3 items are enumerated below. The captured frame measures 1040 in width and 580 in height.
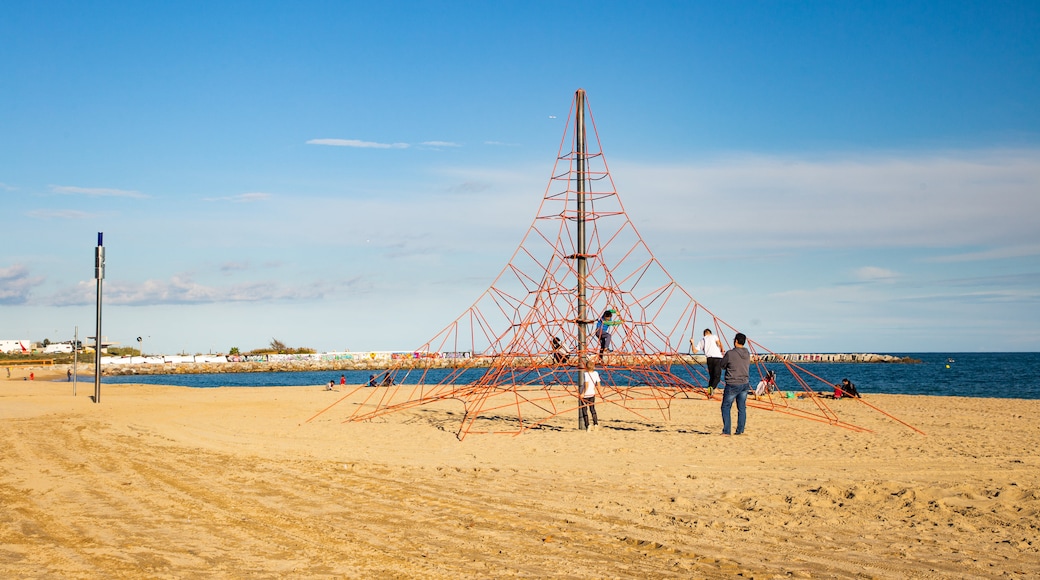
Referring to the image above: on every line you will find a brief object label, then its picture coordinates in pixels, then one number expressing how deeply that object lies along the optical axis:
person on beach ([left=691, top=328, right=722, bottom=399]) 14.57
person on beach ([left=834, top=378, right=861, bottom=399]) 19.84
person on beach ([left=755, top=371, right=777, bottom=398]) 21.55
